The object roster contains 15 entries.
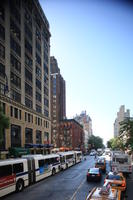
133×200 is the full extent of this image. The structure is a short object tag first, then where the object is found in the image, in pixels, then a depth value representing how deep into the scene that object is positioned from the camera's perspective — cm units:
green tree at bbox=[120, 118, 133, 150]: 3431
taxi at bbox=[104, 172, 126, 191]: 1774
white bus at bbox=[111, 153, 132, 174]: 2878
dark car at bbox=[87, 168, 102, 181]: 2447
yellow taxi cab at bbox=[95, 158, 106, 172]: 3397
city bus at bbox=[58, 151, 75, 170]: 3650
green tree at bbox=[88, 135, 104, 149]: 18388
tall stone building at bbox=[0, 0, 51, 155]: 4443
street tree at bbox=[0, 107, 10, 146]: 2525
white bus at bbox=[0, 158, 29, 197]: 1782
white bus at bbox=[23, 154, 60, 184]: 2342
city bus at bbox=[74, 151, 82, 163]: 5121
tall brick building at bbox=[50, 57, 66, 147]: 11972
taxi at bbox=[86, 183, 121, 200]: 1222
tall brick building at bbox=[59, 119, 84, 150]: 11719
